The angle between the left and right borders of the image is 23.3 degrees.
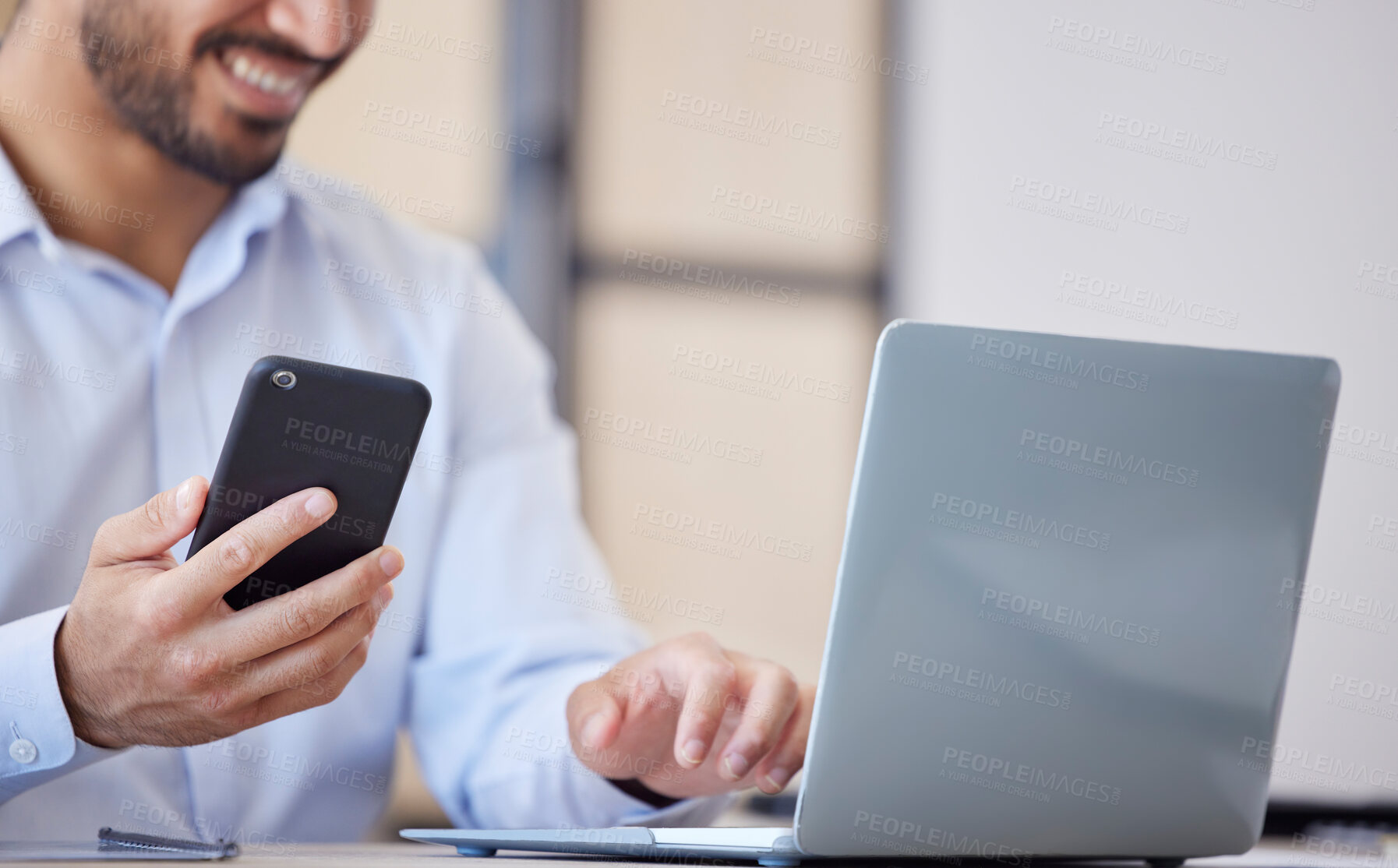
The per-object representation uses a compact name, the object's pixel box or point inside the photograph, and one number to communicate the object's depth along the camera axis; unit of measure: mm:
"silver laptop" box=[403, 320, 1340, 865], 1316
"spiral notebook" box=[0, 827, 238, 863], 1357
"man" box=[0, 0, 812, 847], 1436
